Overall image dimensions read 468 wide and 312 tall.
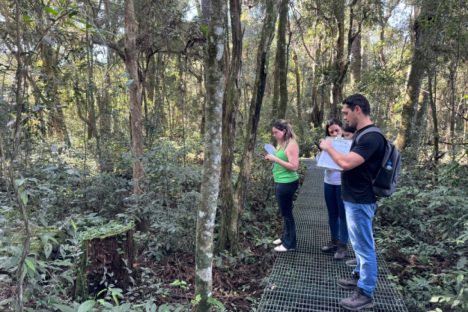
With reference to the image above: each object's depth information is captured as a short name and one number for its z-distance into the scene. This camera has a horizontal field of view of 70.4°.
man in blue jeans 2.93
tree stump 3.42
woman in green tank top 3.95
